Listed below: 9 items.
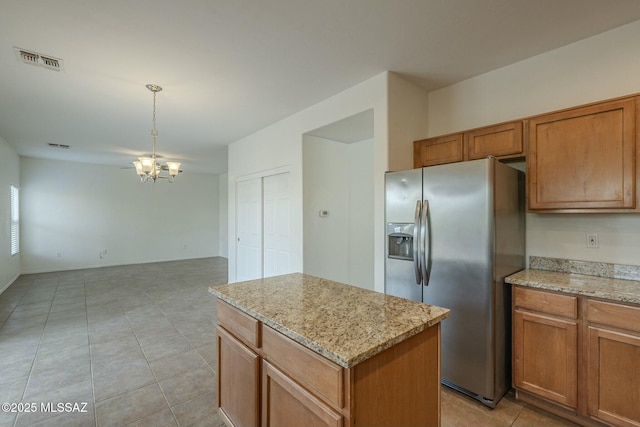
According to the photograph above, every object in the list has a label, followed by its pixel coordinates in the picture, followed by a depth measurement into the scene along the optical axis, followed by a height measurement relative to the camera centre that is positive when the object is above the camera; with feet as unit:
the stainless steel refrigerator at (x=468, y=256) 6.68 -1.09
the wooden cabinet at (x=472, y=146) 7.71 +1.97
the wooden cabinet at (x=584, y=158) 6.11 +1.23
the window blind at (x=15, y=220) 19.24 -0.41
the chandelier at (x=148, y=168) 11.65 +1.87
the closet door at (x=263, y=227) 13.85 -0.73
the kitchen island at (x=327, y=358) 3.39 -1.99
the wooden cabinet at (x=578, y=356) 5.50 -3.00
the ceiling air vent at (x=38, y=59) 7.75 +4.29
